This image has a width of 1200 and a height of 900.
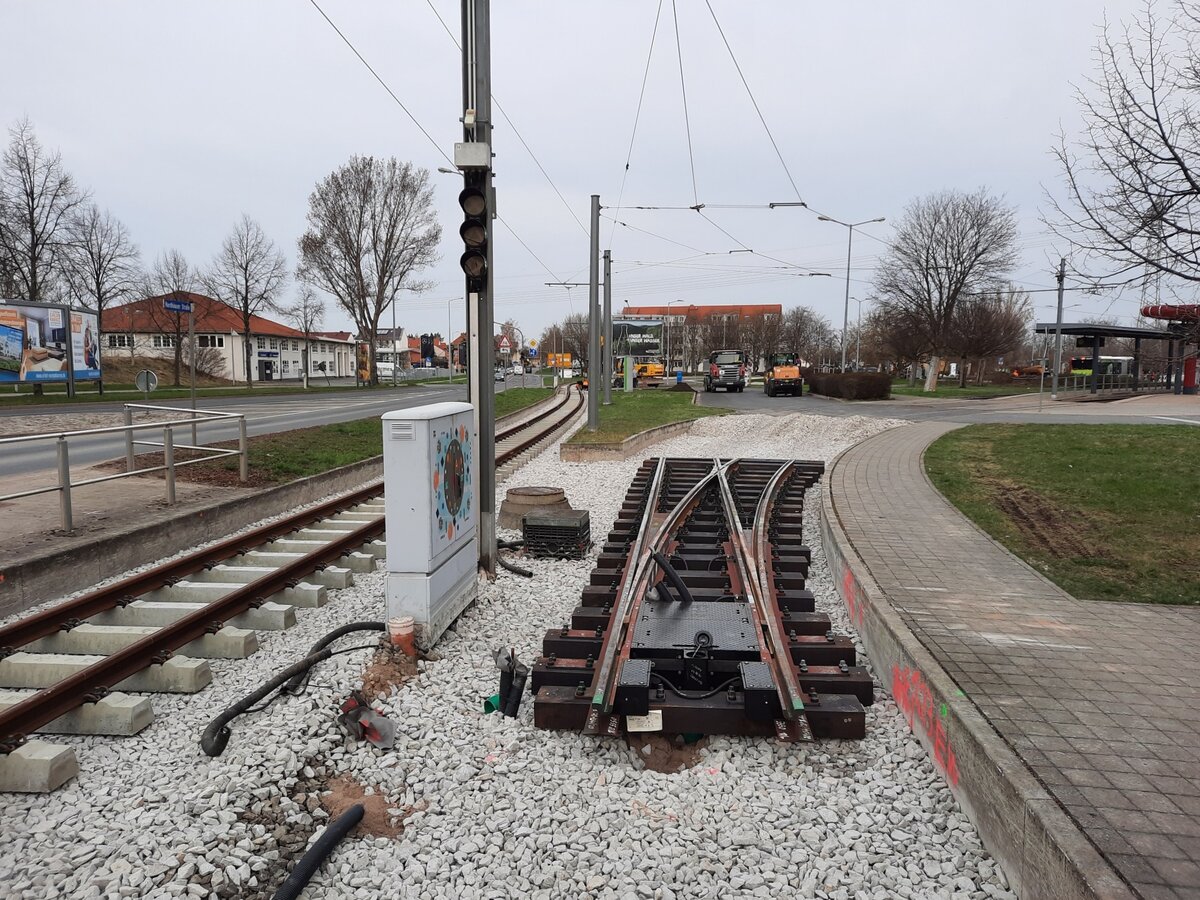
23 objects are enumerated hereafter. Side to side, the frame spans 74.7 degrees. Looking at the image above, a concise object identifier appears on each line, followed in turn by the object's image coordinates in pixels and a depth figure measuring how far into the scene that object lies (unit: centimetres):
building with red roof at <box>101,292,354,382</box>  6500
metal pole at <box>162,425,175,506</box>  993
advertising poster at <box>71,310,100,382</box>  3180
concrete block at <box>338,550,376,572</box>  802
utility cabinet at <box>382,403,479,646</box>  582
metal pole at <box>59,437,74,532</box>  809
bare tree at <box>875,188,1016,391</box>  4988
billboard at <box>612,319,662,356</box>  7550
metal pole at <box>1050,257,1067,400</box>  3362
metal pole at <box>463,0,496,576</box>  779
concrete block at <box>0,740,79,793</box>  384
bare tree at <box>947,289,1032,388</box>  5156
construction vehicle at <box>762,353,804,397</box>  4397
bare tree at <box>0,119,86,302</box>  3612
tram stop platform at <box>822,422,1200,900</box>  302
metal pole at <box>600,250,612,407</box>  2983
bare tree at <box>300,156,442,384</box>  5238
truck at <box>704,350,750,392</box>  4791
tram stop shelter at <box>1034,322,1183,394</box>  3516
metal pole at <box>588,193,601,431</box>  2177
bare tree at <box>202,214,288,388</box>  5472
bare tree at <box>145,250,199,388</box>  5581
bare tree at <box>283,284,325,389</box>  6329
